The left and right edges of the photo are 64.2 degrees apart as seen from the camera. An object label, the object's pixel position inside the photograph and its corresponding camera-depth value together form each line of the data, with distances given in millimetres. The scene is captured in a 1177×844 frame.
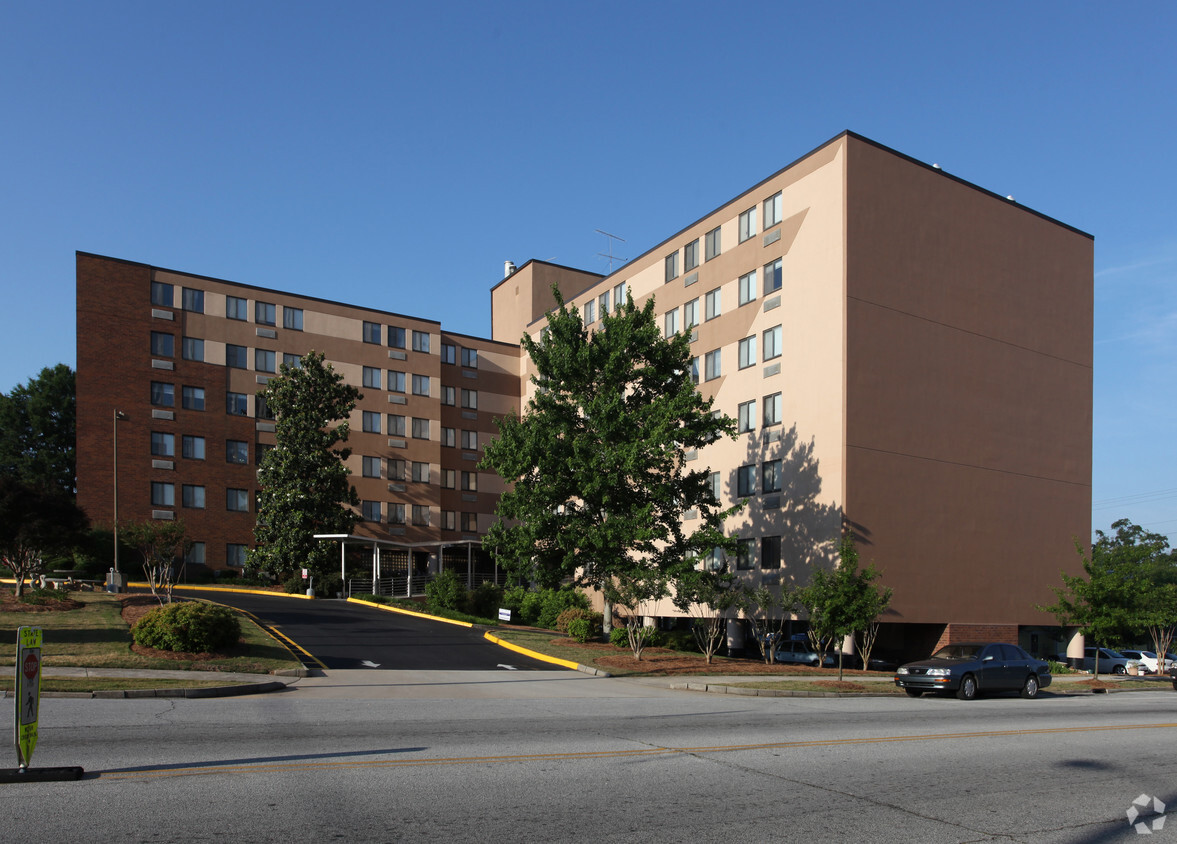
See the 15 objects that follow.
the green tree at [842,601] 28734
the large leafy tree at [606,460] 29609
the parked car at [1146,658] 48025
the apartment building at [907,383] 37812
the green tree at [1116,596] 33781
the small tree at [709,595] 29297
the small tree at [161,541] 33219
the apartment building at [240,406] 52750
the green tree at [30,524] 30109
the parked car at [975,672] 22156
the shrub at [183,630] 20297
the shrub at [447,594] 40875
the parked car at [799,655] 35719
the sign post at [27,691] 8227
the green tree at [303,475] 51188
